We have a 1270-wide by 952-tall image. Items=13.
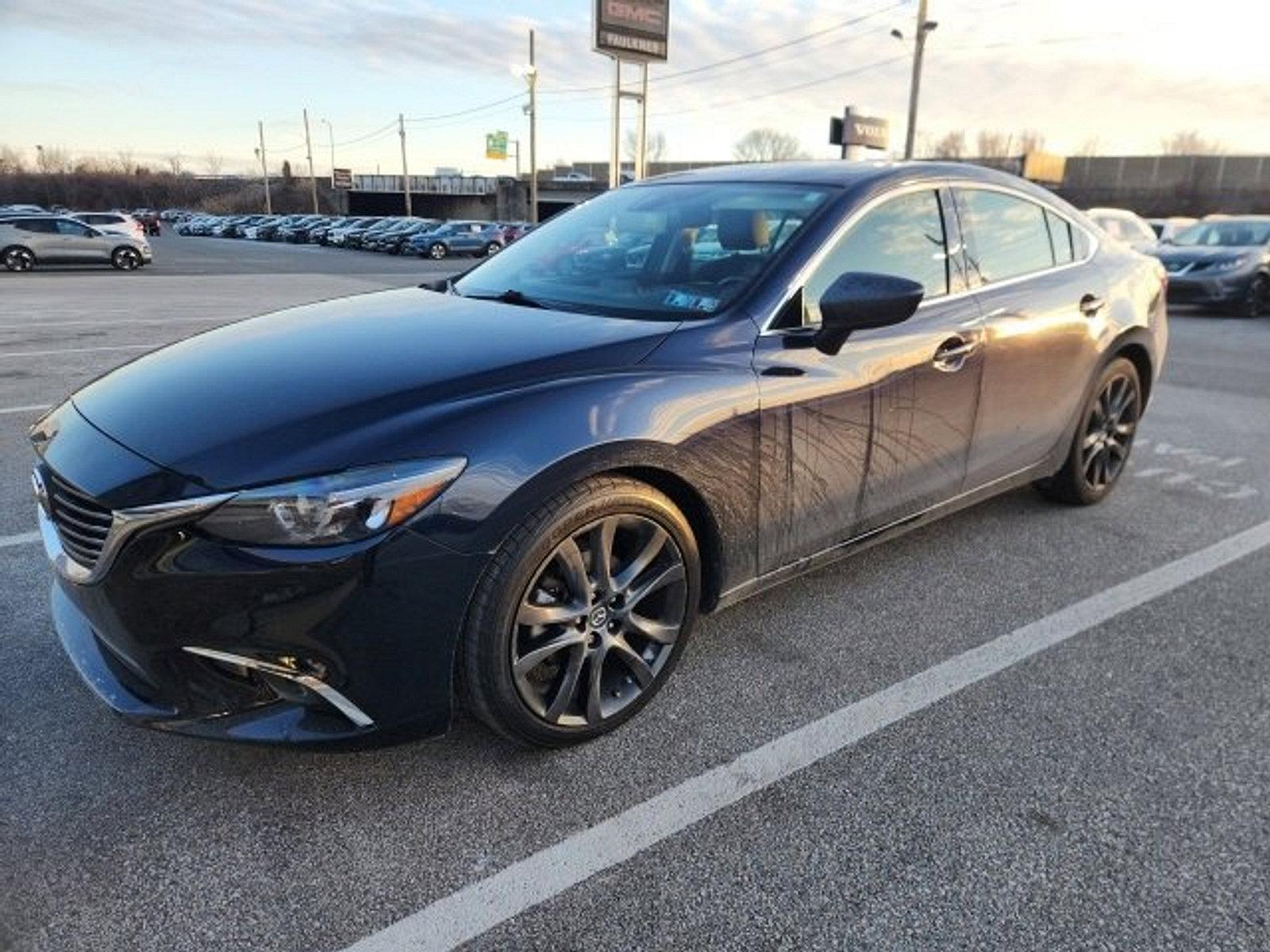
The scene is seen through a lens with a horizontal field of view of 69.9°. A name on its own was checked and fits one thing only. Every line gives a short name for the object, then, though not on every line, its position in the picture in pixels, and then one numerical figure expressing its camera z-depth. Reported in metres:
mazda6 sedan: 2.07
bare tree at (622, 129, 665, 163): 84.82
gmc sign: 30.44
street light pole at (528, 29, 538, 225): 41.34
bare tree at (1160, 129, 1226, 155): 65.82
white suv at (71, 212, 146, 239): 23.69
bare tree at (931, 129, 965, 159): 75.06
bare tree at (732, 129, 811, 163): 86.93
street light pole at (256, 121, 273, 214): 90.38
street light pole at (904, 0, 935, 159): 27.66
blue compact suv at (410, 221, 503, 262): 35.09
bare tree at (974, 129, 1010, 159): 79.25
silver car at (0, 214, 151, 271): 21.44
